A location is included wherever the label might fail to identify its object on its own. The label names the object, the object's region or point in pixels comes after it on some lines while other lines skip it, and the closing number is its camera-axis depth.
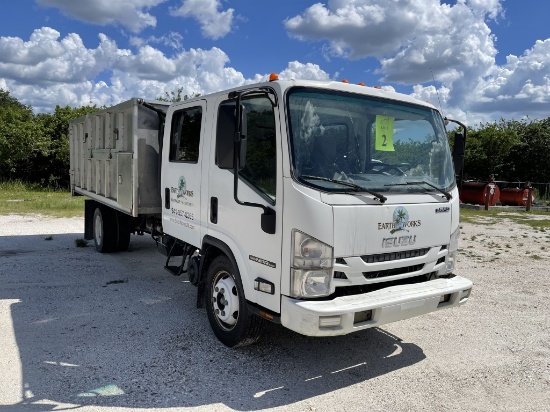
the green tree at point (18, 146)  24.03
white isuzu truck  3.68
